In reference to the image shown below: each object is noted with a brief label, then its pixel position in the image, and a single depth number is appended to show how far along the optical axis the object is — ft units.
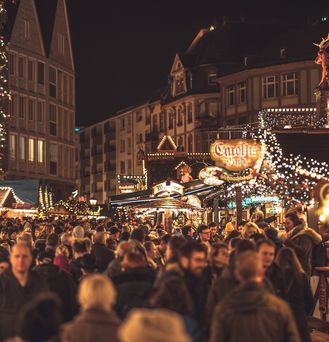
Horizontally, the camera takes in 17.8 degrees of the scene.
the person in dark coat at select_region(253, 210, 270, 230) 72.43
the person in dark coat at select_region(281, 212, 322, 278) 49.73
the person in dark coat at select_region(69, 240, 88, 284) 40.46
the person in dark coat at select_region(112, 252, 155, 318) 29.81
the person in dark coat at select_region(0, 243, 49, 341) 31.01
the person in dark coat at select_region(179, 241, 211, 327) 29.55
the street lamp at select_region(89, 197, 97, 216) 165.05
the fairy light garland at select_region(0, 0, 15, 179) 202.76
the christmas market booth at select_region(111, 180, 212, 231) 96.68
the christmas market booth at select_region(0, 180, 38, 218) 122.42
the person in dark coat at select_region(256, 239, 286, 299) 33.47
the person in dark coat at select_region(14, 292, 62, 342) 20.01
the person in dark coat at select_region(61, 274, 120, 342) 20.71
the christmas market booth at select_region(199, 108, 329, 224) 84.07
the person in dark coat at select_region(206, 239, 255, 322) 28.94
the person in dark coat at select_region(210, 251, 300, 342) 24.41
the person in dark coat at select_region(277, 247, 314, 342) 33.83
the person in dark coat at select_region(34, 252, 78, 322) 34.45
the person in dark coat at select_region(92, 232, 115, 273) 43.37
